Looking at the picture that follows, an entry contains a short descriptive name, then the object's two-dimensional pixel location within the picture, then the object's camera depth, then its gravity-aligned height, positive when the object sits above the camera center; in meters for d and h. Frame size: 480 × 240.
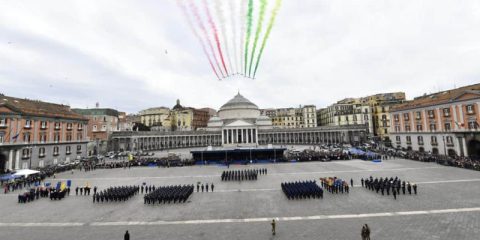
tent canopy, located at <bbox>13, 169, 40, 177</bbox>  27.46 -3.38
